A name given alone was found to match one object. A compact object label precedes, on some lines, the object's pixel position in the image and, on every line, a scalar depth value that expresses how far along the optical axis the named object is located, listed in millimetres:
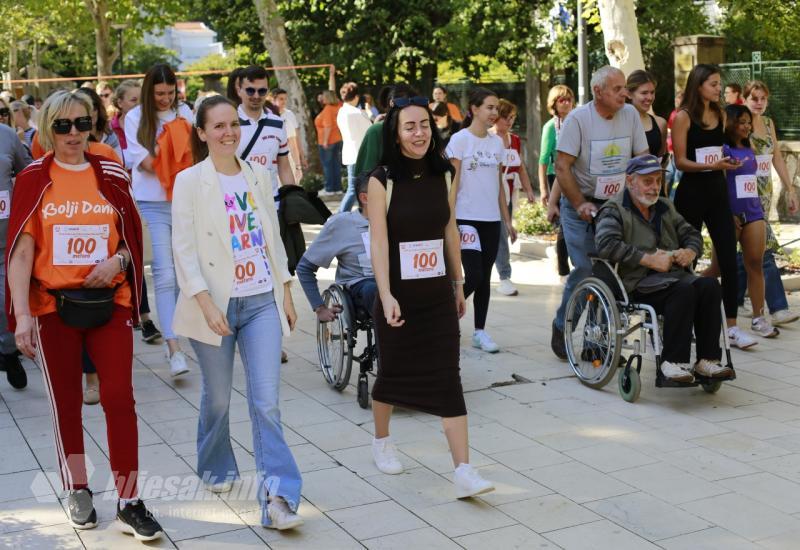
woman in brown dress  5645
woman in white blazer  5148
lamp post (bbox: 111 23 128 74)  35681
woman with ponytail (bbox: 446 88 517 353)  8623
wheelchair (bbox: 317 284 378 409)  7258
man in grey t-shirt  8000
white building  116250
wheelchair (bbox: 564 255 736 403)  7207
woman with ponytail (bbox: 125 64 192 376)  7980
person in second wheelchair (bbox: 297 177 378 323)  7422
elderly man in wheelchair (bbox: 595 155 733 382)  7102
